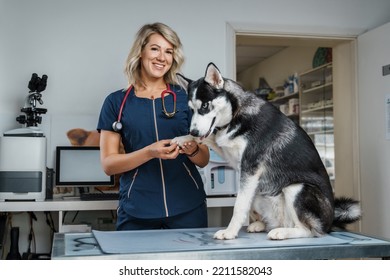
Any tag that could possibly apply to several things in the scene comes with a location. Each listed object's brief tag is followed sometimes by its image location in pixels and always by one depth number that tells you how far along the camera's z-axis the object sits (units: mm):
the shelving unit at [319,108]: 4539
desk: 2469
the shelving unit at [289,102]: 5242
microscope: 2525
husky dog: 1256
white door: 2939
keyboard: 2577
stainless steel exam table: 1046
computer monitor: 2771
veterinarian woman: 1505
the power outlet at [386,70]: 2918
